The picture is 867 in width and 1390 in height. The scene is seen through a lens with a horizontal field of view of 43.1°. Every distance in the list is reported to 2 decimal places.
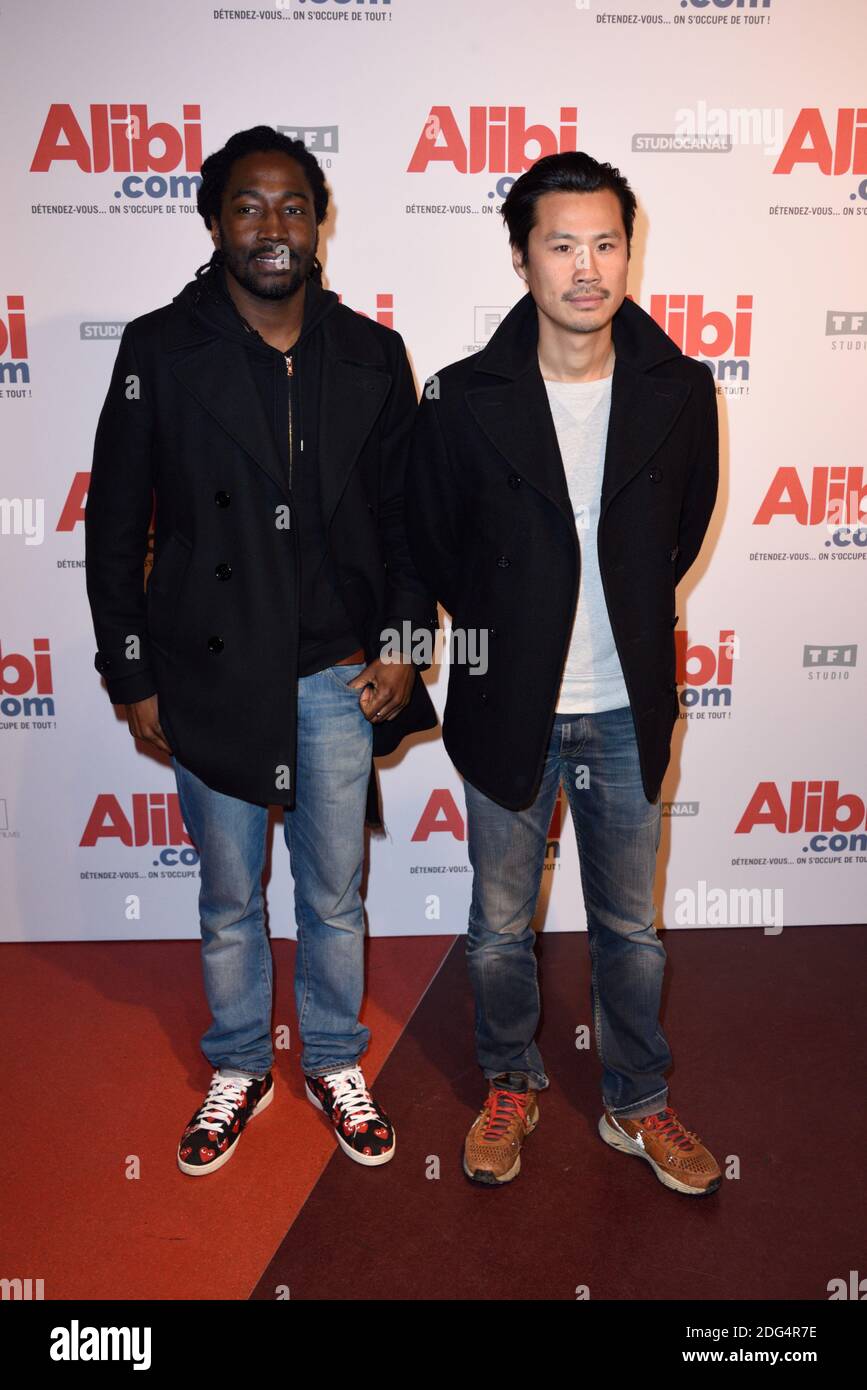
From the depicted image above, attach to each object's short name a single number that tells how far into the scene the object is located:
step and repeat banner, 3.09
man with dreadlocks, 2.28
